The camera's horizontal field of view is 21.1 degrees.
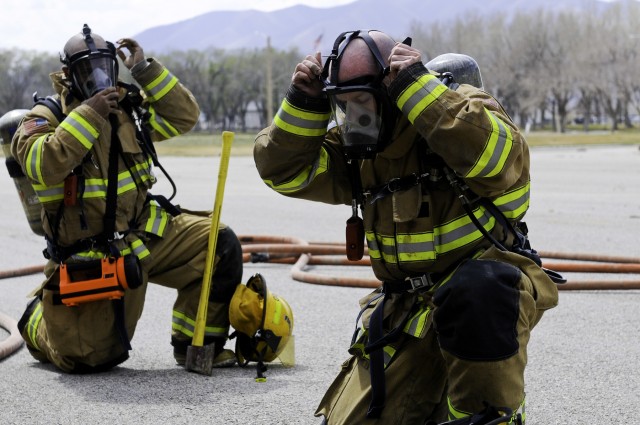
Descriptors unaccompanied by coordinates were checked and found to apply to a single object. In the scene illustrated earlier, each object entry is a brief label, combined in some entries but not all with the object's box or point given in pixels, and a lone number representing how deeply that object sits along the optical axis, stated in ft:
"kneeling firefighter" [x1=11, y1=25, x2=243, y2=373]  27.81
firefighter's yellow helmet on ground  28.39
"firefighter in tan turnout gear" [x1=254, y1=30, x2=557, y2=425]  16.81
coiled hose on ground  38.05
